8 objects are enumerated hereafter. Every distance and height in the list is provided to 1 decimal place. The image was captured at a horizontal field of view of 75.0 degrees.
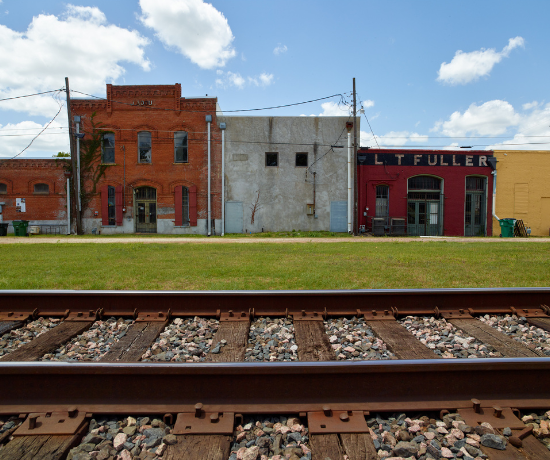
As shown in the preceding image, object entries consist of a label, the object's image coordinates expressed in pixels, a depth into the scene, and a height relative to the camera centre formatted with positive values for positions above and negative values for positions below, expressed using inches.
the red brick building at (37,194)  954.7 +45.0
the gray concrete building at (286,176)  968.3 +97.9
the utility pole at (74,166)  912.3 +117.5
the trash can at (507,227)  910.4 -36.1
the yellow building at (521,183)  970.1 +81.9
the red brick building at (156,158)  948.6 +143.6
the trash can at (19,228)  898.7 -43.3
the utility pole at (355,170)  890.5 +107.7
